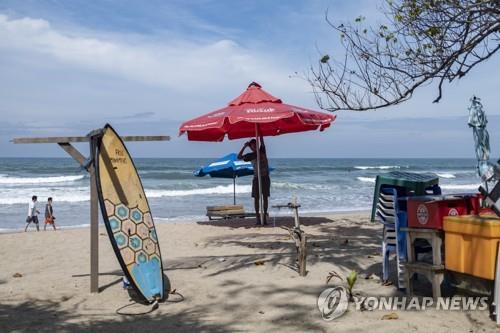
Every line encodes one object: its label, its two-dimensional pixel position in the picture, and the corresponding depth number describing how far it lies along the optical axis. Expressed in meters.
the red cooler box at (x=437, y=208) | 4.80
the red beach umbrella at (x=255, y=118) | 9.44
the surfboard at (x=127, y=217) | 5.36
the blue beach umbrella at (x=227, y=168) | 14.96
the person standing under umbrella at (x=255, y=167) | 10.96
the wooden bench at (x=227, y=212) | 14.45
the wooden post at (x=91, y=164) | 5.67
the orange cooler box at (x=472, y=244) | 4.24
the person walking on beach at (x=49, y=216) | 15.43
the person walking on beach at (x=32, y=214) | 15.23
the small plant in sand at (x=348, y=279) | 5.02
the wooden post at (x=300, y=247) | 6.04
